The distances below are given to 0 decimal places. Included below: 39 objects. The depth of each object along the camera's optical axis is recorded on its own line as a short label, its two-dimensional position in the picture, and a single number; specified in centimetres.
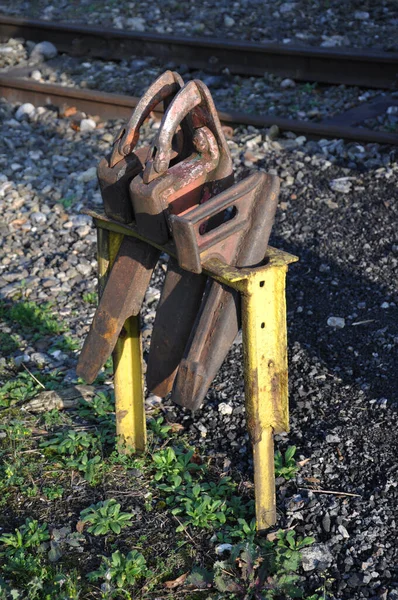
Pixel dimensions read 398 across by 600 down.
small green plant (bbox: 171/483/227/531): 330
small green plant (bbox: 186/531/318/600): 298
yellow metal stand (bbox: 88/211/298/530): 269
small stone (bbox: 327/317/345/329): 455
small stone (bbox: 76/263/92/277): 537
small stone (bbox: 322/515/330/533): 326
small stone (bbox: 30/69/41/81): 877
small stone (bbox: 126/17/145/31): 999
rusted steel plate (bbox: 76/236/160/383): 302
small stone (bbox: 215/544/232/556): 316
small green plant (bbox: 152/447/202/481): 357
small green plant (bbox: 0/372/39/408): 412
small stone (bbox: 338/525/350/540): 322
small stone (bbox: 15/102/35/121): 789
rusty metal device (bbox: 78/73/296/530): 266
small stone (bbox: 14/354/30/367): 446
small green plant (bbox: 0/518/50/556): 319
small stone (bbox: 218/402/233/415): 396
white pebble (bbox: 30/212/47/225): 603
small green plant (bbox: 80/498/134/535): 327
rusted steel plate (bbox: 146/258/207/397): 298
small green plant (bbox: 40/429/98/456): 370
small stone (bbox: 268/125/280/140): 688
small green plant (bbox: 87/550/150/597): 303
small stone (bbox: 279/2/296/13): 998
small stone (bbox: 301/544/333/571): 310
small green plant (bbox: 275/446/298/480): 354
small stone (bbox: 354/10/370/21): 942
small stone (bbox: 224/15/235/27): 979
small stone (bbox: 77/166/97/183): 656
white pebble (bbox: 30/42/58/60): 940
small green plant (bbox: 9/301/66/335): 478
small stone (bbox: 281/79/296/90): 797
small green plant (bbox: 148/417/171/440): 385
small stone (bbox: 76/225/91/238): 582
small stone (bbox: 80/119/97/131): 748
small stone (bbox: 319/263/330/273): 509
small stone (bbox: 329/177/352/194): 598
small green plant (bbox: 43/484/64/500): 347
